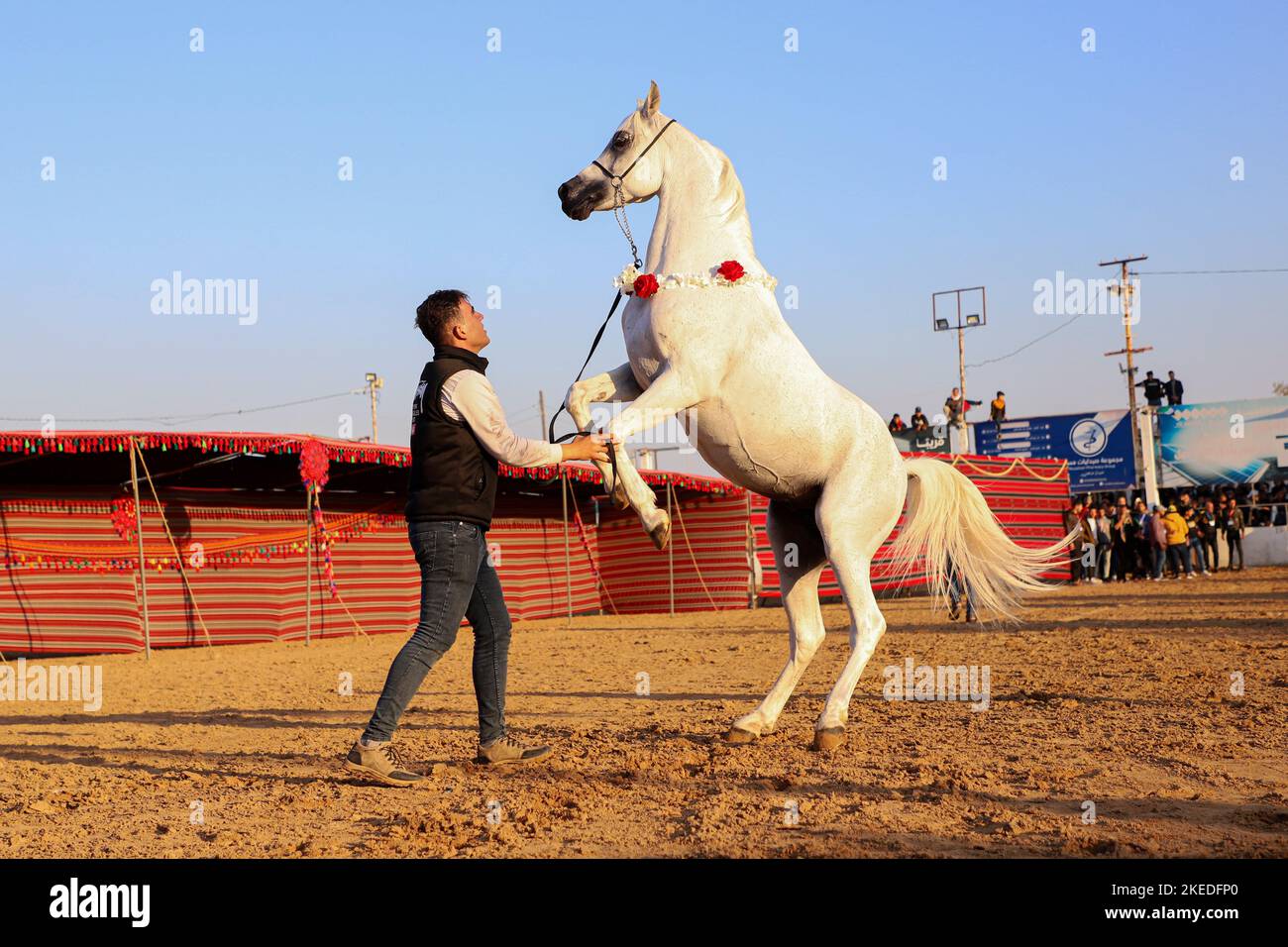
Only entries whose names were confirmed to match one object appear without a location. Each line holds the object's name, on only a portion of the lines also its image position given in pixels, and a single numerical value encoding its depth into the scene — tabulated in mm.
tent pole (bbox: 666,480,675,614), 18908
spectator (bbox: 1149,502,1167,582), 23625
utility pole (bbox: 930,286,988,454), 42125
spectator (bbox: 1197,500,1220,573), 25672
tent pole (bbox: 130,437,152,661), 12625
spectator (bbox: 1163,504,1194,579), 23766
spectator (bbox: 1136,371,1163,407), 34750
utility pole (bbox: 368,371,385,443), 51906
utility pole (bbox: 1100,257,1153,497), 37688
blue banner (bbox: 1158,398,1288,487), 33031
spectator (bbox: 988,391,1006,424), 35531
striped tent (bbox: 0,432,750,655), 13812
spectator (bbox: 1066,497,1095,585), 23350
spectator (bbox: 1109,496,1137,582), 24625
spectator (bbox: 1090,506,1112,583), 23922
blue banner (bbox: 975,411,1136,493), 34000
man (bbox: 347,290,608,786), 4574
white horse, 5031
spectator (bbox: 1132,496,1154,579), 24359
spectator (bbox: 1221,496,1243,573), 26688
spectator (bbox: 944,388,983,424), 32062
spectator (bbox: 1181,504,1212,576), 25016
